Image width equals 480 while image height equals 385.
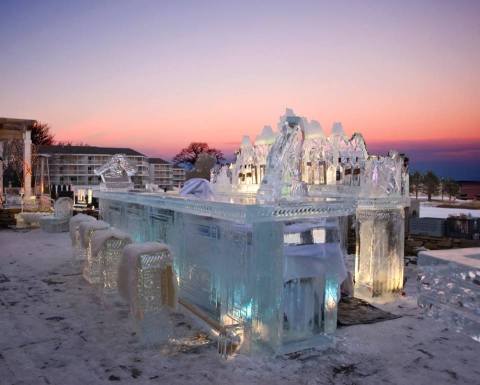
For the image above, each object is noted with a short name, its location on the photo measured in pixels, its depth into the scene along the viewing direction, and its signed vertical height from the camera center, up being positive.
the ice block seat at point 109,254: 5.02 -0.91
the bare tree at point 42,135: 49.43 +5.97
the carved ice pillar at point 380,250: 5.25 -0.89
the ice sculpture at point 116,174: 8.21 +0.15
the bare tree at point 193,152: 54.47 +4.05
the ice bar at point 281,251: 3.43 -0.69
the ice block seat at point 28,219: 14.09 -1.34
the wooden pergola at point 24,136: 16.86 +1.91
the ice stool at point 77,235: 6.76 -0.93
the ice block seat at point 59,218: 12.50 -1.18
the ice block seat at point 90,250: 5.77 -1.01
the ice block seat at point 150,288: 3.71 -1.00
